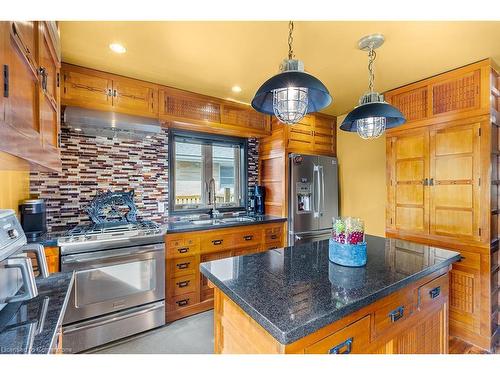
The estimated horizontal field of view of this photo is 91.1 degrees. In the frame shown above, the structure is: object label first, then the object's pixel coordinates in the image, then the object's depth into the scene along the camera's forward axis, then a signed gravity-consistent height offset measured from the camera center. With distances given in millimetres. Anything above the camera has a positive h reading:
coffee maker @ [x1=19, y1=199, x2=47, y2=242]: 1942 -250
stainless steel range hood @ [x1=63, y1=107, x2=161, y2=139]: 2125 +581
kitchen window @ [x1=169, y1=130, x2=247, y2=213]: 3104 +229
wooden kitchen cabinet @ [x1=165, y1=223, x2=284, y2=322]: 2432 -755
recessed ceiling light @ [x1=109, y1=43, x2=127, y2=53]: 1862 +1078
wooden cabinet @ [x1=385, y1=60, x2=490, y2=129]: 2082 +861
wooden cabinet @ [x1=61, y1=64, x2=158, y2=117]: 2167 +903
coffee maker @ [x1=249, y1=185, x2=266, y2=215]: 3536 -178
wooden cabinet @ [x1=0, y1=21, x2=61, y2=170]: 708 +357
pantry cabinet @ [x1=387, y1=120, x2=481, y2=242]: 2156 +58
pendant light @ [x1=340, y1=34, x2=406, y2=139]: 1436 +455
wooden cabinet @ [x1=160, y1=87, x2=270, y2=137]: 2654 +866
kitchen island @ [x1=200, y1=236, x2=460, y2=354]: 909 -471
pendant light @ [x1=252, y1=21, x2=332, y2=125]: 1063 +466
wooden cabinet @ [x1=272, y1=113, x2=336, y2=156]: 3277 +742
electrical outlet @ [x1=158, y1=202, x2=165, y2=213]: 2908 -239
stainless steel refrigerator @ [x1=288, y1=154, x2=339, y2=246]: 3223 -142
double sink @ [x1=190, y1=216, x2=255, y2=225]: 2838 -417
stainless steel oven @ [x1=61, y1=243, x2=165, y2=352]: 1948 -927
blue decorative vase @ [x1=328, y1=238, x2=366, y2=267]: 1373 -382
